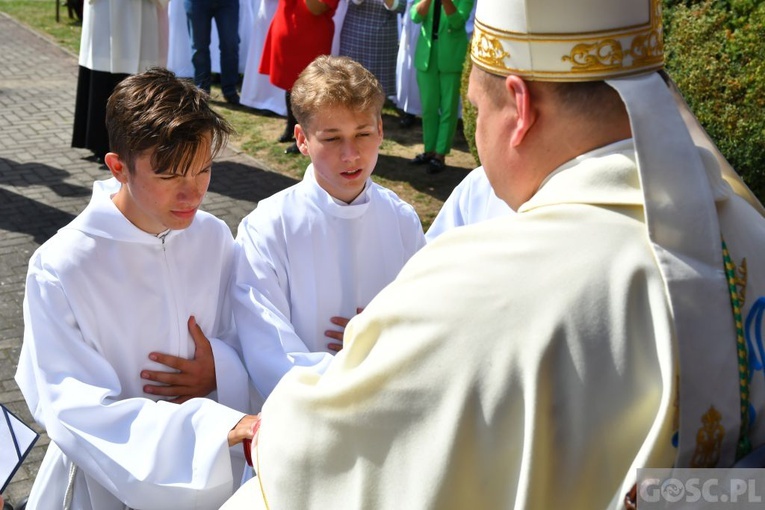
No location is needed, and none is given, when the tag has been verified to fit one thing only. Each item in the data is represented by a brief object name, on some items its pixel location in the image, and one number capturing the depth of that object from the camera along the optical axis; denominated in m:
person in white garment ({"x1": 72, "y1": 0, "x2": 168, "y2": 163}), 7.82
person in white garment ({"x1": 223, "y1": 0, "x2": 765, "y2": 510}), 1.40
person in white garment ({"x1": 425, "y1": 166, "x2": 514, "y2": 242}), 3.29
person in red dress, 8.42
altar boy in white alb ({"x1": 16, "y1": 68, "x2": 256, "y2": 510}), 2.45
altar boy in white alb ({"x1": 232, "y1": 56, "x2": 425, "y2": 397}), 3.08
